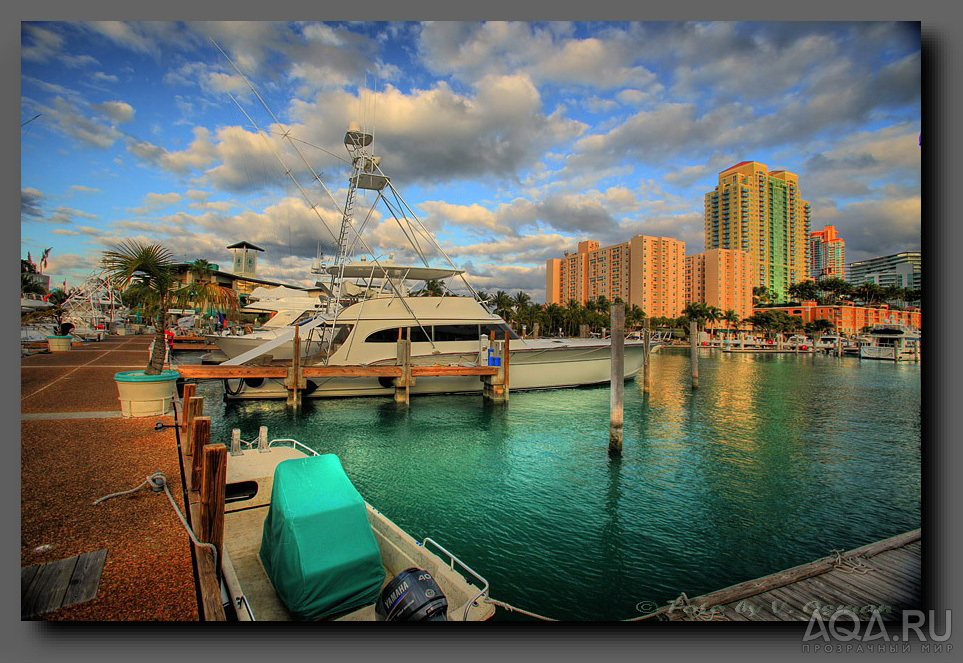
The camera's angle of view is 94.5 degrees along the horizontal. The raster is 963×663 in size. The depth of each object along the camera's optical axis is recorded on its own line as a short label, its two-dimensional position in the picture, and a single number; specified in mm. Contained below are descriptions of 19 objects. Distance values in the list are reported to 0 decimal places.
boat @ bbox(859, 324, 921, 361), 39144
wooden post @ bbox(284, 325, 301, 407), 11961
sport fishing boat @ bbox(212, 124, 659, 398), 13359
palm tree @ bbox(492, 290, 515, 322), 60912
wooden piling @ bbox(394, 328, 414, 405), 12789
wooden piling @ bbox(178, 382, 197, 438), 4793
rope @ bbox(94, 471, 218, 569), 3412
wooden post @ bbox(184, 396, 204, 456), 4161
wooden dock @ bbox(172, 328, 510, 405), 11484
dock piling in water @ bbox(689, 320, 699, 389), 18797
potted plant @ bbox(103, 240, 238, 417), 6000
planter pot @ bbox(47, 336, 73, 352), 16109
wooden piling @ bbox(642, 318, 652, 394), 16422
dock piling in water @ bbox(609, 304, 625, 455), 8141
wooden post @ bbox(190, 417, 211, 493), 3104
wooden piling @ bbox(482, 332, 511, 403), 13367
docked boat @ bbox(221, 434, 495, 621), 2691
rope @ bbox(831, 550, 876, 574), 3459
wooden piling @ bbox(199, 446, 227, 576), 2732
